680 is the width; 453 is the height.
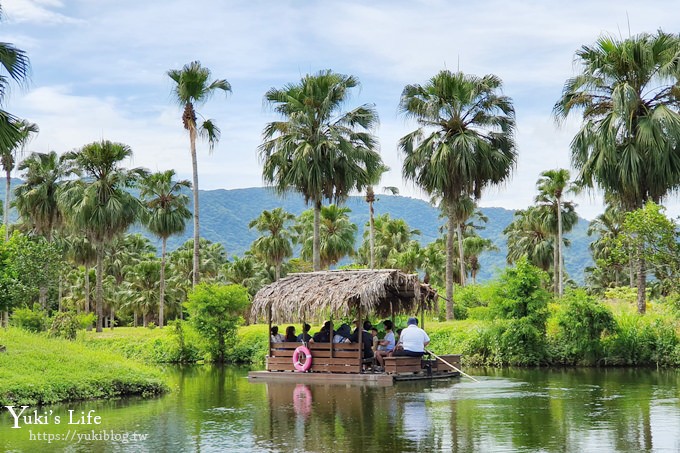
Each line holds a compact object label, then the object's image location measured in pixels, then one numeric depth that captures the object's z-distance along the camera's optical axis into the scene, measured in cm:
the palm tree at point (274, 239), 6694
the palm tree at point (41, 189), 5262
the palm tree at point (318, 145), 3828
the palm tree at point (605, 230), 7019
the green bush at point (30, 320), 3994
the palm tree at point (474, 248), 7562
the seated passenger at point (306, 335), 2495
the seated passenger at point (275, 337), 2597
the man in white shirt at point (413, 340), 2341
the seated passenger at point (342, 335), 2438
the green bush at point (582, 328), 2953
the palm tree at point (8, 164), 4850
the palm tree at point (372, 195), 5314
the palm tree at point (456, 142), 3838
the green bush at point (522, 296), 2980
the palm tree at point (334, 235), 6094
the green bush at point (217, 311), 3525
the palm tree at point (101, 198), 4716
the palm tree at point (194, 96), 4219
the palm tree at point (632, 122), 3148
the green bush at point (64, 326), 3625
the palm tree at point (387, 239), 7119
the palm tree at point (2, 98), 2125
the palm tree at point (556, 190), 5659
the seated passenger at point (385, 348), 2364
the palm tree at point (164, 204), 5650
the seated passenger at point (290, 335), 2566
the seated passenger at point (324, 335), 2478
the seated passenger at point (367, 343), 2442
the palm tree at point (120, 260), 7575
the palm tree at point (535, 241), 6831
